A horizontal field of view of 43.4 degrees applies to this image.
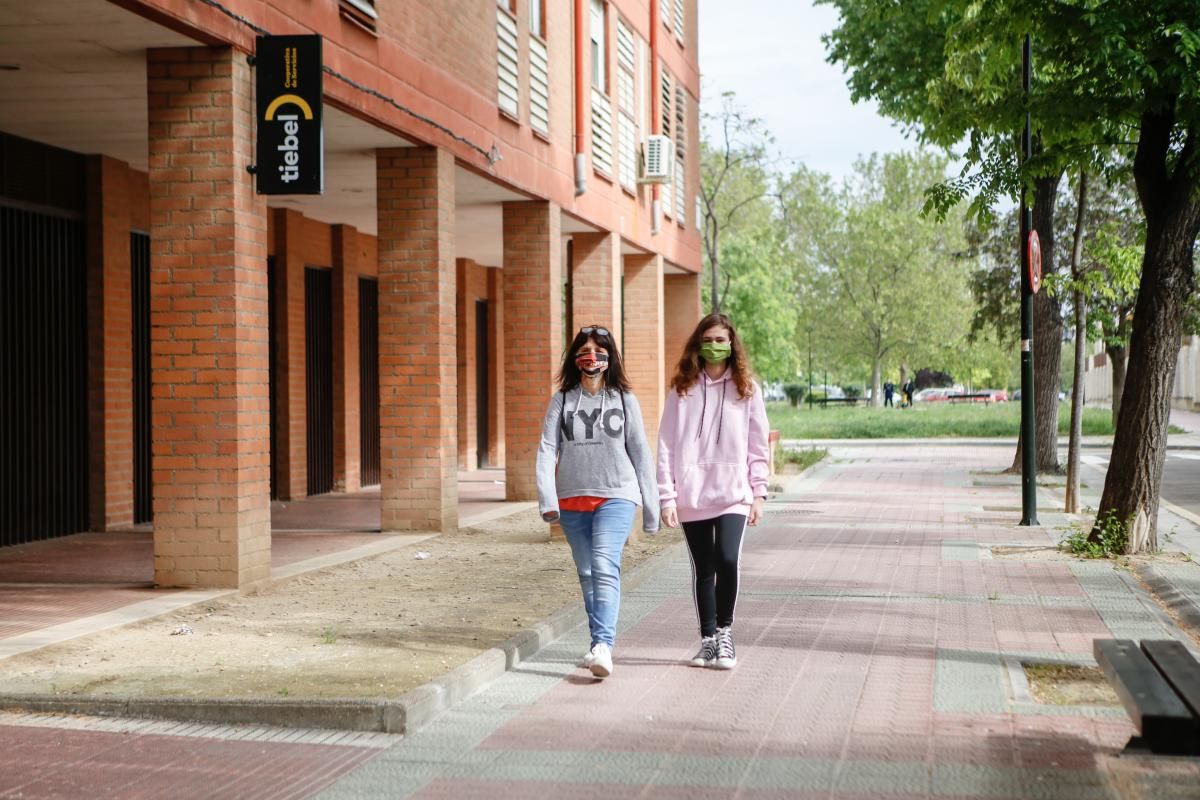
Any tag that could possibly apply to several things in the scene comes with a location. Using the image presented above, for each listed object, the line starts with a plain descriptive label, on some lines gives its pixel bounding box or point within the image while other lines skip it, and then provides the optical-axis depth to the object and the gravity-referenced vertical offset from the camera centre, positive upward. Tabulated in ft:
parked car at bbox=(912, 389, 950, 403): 339.24 -1.77
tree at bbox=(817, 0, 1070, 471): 44.47 +9.99
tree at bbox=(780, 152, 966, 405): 247.70 +21.51
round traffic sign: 50.93 +4.23
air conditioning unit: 77.30 +11.85
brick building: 33.96 +5.01
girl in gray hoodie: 25.13 -1.31
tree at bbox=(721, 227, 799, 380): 182.80 +10.60
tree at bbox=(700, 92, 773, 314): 123.13 +28.90
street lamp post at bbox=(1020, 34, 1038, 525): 51.85 +0.20
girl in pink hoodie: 25.34 -1.27
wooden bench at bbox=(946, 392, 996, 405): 309.42 -2.01
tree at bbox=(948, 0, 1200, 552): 40.09 +5.13
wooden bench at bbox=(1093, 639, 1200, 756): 15.38 -3.33
